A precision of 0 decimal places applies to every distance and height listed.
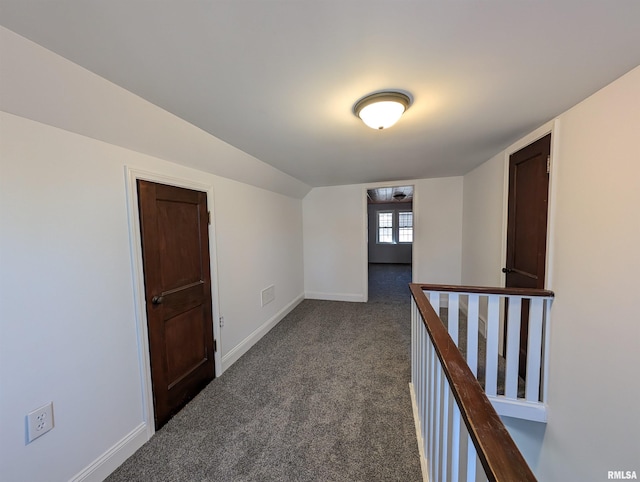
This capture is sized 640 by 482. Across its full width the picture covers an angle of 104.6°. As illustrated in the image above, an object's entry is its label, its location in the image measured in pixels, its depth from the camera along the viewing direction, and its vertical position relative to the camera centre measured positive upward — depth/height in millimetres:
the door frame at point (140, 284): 1647 -366
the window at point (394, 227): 8852 +29
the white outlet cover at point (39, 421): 1183 -929
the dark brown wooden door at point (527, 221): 1961 +47
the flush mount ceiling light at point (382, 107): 1423 +715
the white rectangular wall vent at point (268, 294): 3373 -917
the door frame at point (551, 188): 1798 +273
